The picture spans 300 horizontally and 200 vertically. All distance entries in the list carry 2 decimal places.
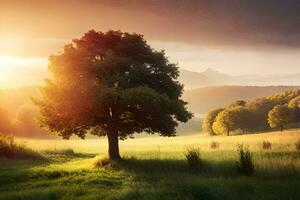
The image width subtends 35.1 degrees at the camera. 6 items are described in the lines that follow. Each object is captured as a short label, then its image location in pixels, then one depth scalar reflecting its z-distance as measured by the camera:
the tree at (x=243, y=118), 101.25
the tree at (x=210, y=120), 113.09
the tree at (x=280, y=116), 97.00
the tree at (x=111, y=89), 26.02
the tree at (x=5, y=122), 99.88
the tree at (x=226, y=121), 99.88
